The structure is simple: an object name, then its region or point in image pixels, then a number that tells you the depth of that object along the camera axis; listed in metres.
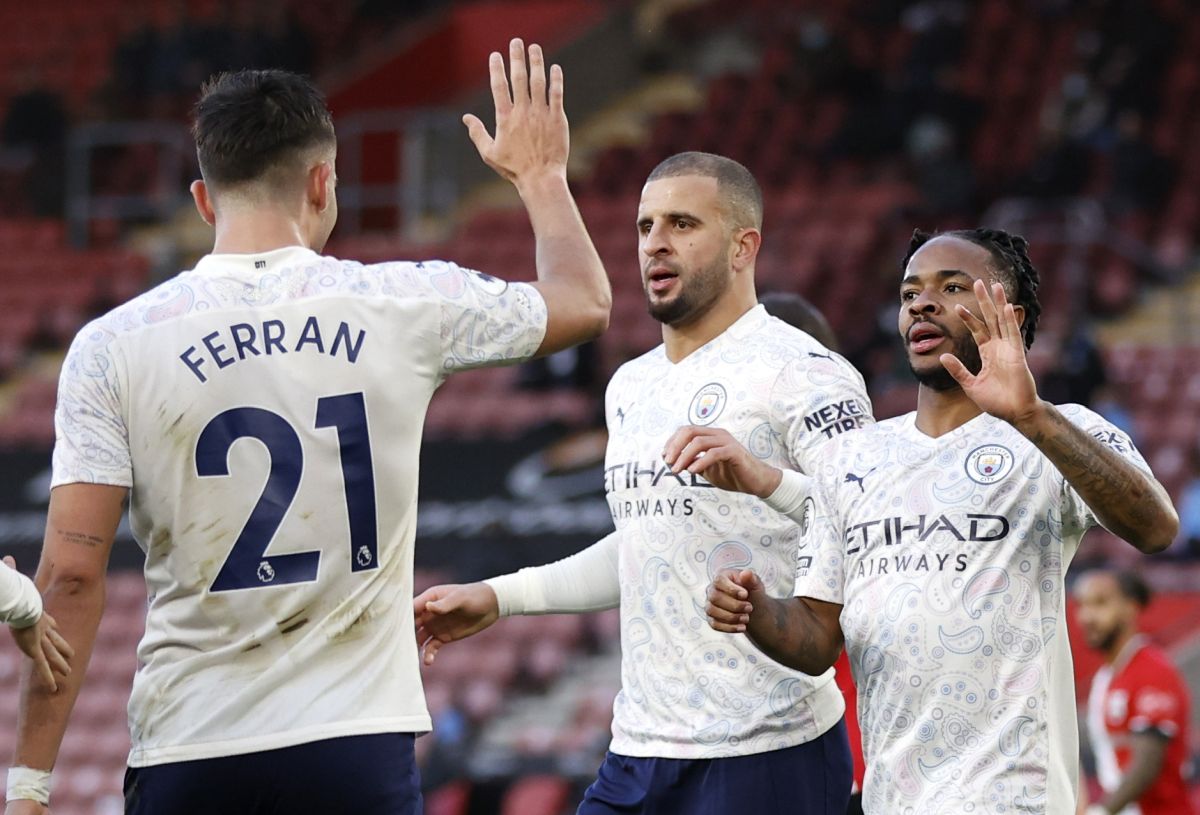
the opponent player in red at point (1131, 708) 16.30
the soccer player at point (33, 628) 7.83
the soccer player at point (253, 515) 7.91
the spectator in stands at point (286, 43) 42.78
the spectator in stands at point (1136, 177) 31.84
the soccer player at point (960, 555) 8.37
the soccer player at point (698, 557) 10.15
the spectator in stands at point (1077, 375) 25.58
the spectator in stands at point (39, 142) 43.00
